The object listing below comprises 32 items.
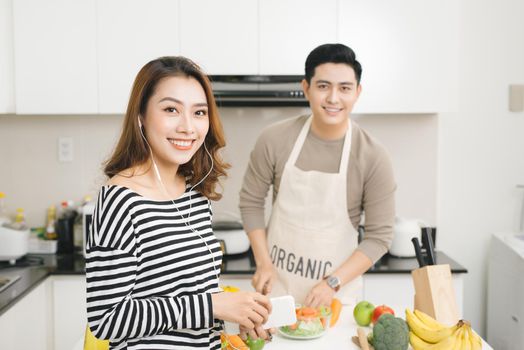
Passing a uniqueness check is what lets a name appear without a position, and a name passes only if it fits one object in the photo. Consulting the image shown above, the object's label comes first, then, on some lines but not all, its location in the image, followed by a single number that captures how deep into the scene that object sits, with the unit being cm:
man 209
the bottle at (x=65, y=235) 292
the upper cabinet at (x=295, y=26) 268
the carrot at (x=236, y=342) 140
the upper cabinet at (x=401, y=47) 269
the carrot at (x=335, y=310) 173
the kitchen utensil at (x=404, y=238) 279
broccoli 147
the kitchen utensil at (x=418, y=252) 161
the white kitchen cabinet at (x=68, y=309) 261
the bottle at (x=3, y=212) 282
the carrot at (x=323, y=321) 165
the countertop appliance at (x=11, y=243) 270
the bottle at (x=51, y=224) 295
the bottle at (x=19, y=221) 279
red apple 166
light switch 303
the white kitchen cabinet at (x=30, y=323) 221
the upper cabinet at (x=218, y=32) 268
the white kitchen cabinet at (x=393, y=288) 265
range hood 267
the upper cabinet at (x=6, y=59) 266
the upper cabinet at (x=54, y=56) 268
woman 105
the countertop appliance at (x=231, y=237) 277
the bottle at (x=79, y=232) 292
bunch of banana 139
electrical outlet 308
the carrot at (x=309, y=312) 162
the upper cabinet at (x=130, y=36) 268
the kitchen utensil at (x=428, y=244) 161
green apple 169
